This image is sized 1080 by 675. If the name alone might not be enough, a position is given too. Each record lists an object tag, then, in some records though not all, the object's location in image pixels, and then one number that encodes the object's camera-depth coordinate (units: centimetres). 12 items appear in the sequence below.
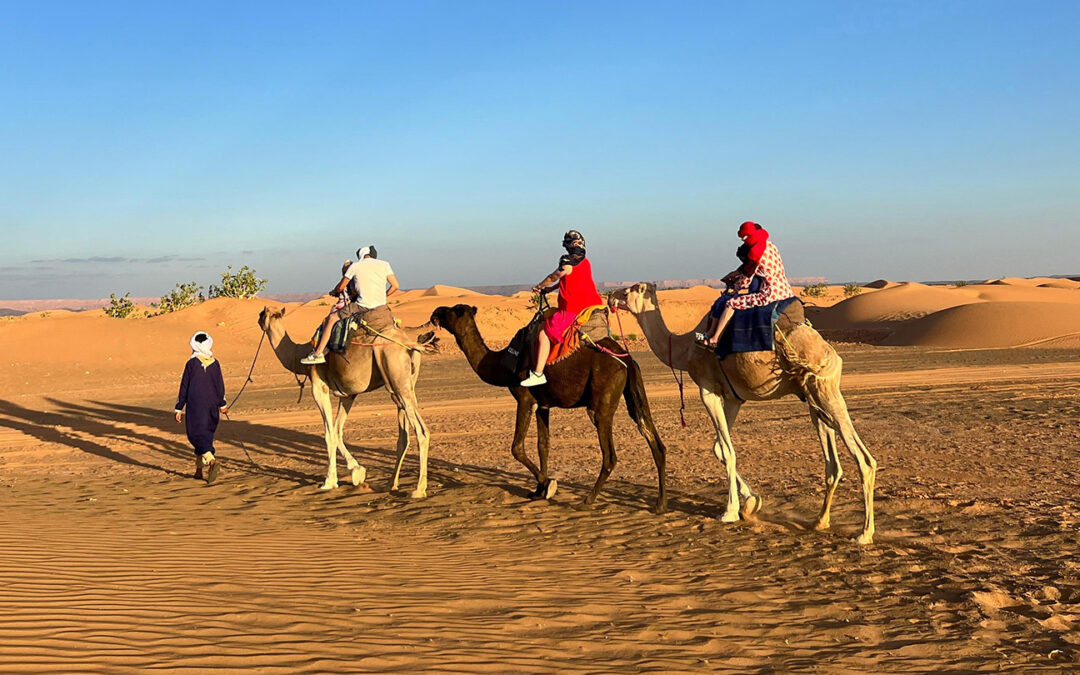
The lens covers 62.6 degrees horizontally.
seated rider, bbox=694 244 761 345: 913
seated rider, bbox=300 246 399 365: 1175
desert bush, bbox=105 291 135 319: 5512
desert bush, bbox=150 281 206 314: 5959
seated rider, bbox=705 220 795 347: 899
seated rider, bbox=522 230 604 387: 1022
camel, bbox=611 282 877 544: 866
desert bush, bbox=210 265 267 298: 6475
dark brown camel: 1023
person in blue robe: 1298
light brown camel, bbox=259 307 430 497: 1158
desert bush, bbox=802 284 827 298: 7469
